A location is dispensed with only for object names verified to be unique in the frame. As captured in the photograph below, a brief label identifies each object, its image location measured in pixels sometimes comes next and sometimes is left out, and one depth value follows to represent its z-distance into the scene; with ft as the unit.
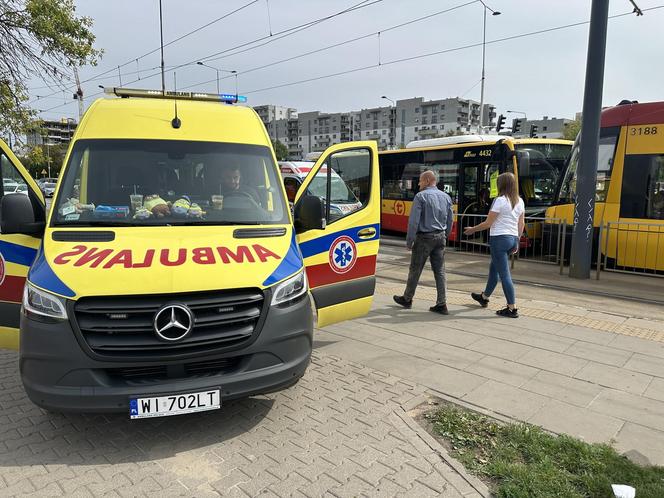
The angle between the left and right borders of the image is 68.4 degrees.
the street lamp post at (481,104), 107.37
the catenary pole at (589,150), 28.04
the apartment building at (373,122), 358.02
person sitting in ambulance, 13.41
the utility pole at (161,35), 41.72
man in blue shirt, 20.39
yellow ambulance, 9.66
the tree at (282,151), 300.20
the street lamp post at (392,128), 344.08
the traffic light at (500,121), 84.23
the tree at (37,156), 33.24
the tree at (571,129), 152.10
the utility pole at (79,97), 71.04
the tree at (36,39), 29.86
